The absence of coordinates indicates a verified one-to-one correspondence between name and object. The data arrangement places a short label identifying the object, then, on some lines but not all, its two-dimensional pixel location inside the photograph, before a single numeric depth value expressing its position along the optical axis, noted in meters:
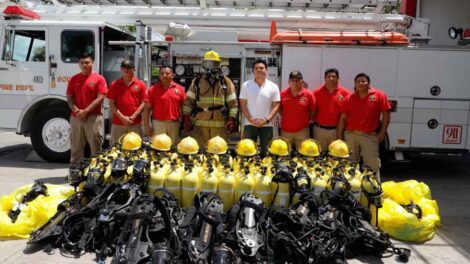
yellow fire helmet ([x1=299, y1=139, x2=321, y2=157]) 4.94
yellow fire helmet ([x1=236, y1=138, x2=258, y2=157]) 4.80
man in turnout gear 5.71
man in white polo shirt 5.67
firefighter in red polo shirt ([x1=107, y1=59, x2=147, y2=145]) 5.96
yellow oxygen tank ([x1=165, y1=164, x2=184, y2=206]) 4.40
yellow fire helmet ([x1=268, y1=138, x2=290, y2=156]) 4.93
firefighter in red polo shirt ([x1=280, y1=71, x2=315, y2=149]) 5.66
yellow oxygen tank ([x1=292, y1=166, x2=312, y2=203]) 4.32
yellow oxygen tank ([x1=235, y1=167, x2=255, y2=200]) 4.38
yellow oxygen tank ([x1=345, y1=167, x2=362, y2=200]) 4.48
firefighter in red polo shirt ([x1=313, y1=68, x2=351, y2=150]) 5.77
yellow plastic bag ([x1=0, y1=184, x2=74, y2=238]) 4.22
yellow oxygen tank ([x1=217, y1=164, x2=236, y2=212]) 4.38
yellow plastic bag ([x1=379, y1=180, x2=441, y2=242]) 4.50
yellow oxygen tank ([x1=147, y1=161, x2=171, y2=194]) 4.41
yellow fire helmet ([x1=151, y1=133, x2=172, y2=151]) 4.91
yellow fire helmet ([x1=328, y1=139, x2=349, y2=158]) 4.92
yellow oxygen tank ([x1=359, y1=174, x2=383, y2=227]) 4.36
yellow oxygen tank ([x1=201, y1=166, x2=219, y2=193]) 4.36
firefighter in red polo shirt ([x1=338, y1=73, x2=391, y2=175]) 5.51
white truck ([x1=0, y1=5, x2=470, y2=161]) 6.96
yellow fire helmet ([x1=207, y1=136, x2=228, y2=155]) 4.85
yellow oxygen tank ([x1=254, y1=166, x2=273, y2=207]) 4.41
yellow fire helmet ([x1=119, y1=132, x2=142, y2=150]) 4.98
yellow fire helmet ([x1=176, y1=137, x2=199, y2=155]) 4.79
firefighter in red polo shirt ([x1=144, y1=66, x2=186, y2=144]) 5.87
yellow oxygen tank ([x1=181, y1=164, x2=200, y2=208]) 4.38
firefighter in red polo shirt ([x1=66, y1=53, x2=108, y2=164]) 6.11
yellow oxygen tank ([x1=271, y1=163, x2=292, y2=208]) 4.32
